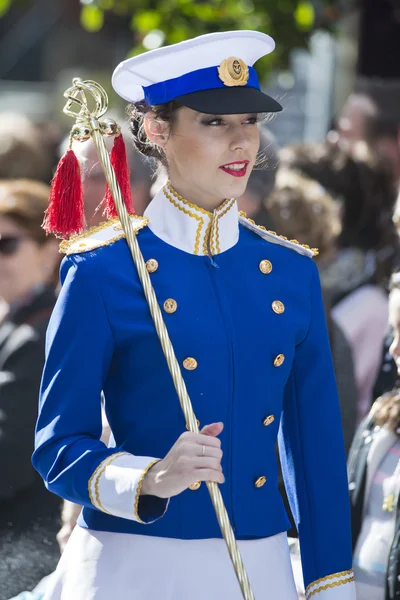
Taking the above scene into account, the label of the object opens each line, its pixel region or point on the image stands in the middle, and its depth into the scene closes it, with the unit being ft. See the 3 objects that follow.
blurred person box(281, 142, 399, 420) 33.30
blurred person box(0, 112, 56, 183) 41.75
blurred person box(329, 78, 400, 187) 46.34
